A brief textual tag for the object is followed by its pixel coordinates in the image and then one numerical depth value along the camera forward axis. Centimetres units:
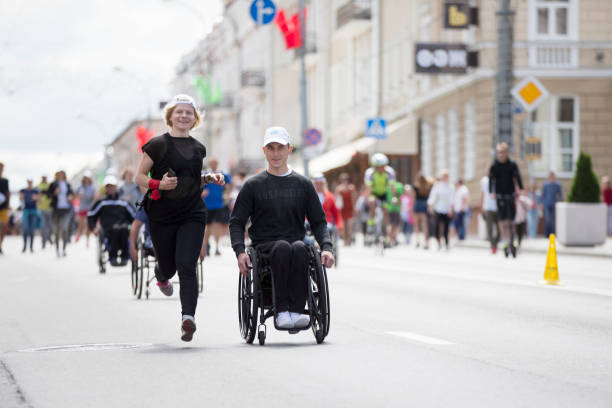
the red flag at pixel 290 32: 5375
